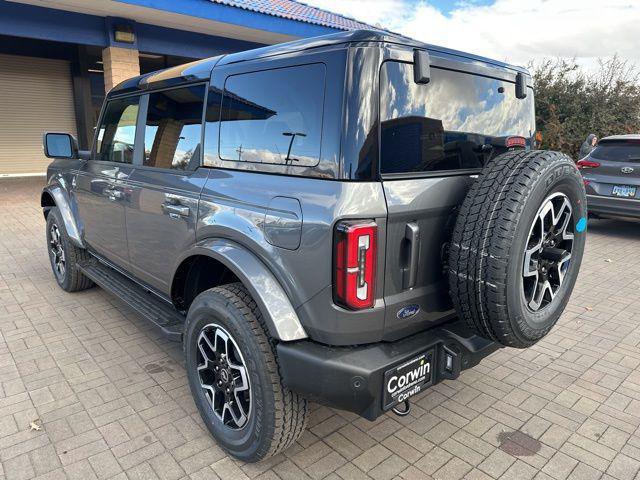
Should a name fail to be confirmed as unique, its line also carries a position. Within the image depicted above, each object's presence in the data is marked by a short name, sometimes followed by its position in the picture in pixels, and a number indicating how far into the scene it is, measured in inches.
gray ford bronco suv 76.5
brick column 382.9
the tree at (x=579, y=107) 474.6
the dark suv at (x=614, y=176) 278.8
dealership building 350.9
